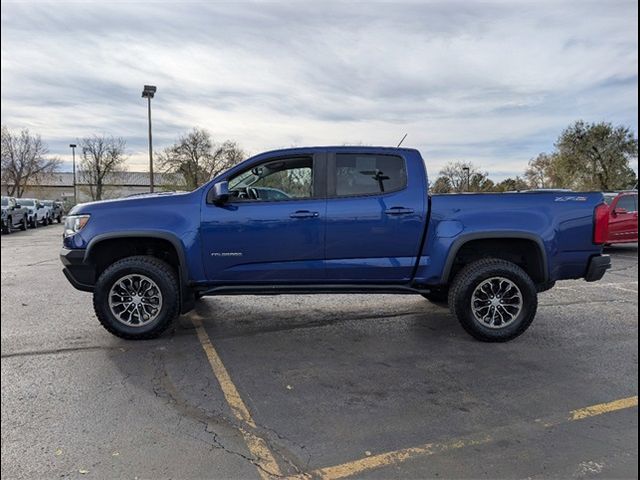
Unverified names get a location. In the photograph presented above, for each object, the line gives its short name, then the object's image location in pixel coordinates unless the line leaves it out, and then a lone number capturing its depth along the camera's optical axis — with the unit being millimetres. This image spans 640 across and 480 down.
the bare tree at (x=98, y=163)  46688
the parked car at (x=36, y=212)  26531
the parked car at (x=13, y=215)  21344
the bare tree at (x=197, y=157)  36344
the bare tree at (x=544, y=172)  36856
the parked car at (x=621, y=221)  12281
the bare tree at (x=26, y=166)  31659
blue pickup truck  4883
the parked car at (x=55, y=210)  31822
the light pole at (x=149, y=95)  22953
